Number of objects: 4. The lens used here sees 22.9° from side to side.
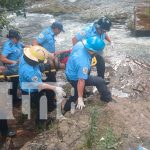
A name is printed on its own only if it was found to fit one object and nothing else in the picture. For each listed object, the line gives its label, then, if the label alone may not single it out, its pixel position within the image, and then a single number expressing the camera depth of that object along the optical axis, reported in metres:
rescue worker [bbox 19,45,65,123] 6.33
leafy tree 8.27
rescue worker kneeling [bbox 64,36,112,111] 6.14
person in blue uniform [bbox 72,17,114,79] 7.27
